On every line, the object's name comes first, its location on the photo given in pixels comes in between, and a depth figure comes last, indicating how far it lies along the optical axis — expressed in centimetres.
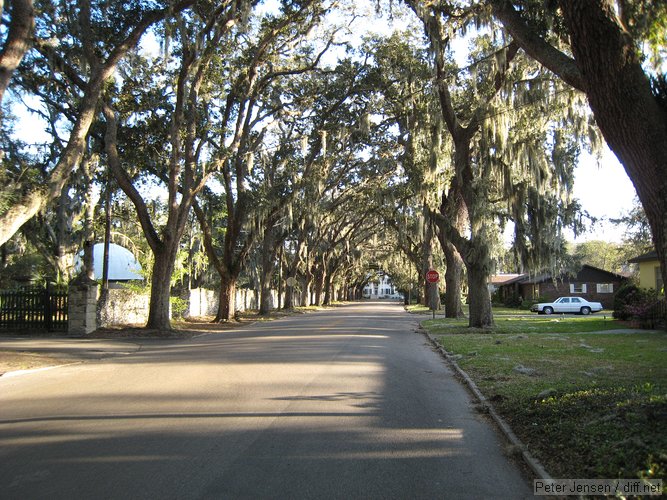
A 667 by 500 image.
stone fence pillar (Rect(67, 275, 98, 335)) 1936
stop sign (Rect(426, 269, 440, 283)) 2711
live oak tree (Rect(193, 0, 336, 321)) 2022
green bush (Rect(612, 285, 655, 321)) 2063
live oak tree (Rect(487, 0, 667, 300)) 600
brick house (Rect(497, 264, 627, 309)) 4672
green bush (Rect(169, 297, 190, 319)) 2825
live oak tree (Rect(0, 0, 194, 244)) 1315
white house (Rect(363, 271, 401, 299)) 19262
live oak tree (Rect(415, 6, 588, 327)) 1728
